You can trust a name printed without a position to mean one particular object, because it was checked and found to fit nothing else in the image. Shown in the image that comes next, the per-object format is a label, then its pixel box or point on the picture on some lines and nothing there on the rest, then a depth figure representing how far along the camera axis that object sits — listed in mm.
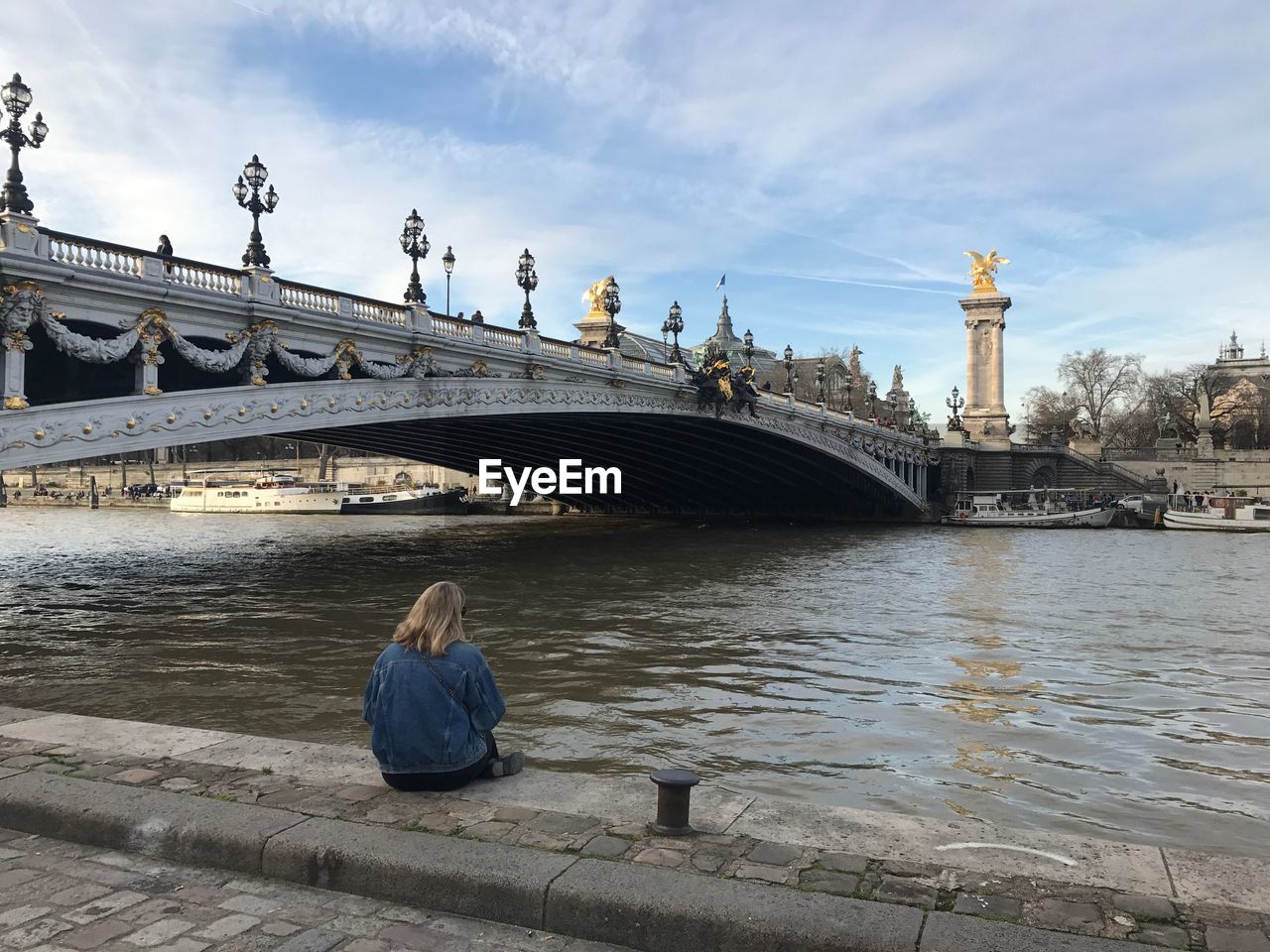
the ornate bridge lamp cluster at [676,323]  40434
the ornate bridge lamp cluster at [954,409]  69812
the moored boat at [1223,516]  50250
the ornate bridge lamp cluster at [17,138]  15922
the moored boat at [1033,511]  55406
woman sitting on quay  5676
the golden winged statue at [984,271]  76312
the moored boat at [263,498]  70000
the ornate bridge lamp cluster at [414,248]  26156
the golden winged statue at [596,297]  57000
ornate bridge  17297
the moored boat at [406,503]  68875
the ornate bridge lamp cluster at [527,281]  31703
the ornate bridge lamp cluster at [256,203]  20641
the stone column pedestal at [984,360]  74750
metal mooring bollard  5004
